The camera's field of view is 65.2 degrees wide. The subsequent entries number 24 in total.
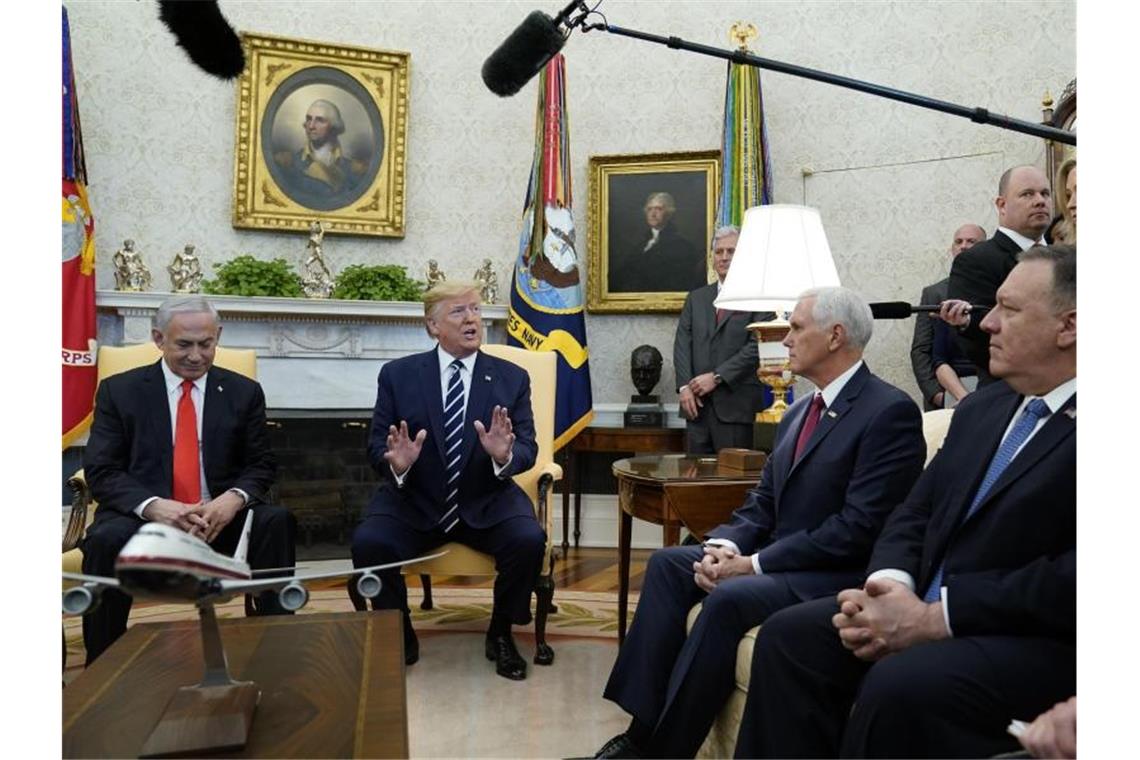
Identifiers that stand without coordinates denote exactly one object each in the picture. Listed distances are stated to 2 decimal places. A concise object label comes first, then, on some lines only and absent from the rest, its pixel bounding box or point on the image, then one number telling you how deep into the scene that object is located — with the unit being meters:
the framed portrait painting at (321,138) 6.10
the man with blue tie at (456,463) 3.56
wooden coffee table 1.63
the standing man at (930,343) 5.18
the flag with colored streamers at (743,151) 5.68
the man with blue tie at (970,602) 1.71
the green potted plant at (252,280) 5.68
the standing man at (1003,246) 3.40
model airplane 1.46
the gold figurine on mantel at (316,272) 5.92
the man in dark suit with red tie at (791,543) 2.40
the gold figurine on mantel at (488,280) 6.18
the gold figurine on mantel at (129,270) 5.63
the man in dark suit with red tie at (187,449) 3.41
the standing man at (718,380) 5.12
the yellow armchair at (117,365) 3.51
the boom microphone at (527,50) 2.43
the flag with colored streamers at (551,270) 5.85
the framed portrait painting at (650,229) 6.29
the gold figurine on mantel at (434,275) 6.07
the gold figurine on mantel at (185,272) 5.71
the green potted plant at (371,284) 5.88
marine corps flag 5.35
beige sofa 2.31
